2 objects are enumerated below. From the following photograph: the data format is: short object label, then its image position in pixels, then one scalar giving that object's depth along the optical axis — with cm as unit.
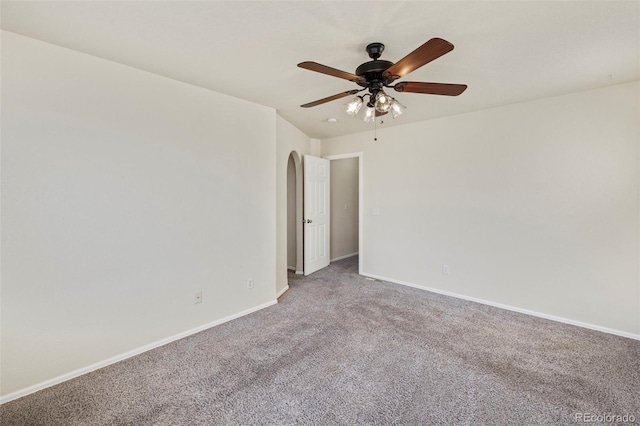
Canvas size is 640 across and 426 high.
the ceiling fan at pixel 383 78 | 153
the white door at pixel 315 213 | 435
